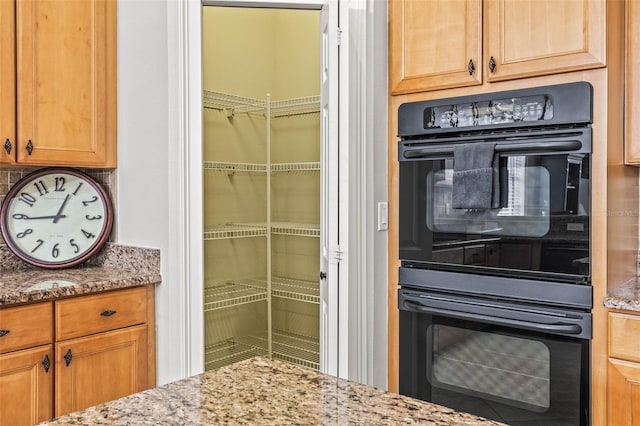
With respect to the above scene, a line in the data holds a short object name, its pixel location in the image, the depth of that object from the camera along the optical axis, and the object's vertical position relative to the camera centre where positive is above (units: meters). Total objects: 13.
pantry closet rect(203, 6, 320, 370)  3.46 +0.16
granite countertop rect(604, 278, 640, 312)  1.84 -0.30
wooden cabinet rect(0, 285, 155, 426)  2.07 -0.58
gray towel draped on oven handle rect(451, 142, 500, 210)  2.13 +0.12
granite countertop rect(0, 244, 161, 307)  2.13 -0.30
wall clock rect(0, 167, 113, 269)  2.56 -0.05
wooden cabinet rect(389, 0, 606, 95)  1.98 +0.65
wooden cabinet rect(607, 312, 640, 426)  1.85 -0.54
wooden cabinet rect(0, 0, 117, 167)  2.38 +0.56
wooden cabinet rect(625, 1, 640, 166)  2.05 +0.45
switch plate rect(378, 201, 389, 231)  2.41 -0.04
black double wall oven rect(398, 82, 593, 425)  1.98 -0.18
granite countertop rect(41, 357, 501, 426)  0.82 -0.31
